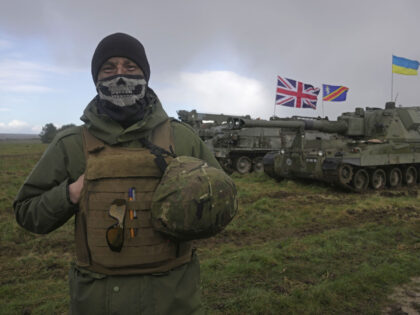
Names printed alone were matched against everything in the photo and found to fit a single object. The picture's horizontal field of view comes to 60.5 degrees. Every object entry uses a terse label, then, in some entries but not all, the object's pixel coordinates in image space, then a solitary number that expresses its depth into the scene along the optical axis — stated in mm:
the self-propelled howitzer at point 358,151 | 10898
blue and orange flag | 18922
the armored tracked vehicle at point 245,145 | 17344
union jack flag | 18500
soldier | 1527
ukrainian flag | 15637
